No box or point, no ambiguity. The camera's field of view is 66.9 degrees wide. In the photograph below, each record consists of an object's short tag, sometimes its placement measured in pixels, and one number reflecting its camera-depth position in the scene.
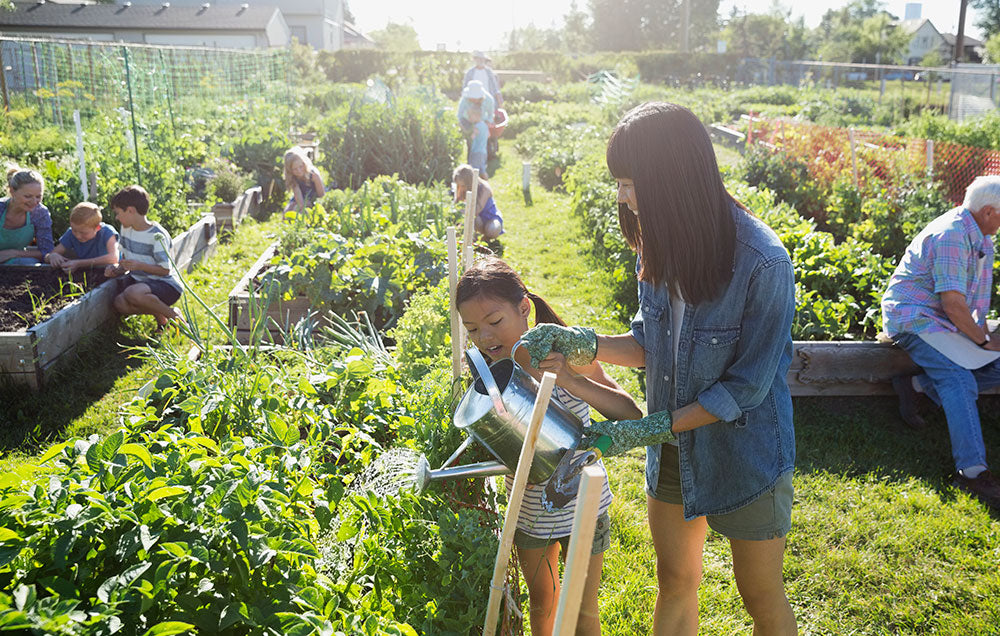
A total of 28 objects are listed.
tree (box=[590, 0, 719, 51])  69.38
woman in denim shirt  1.79
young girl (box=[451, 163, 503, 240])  7.38
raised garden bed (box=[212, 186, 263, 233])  7.94
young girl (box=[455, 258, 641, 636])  2.16
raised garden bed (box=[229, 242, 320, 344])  4.87
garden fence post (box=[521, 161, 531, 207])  10.64
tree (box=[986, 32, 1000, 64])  34.35
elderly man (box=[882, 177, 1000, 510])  3.75
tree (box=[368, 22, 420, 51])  67.05
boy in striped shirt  5.15
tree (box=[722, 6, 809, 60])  62.03
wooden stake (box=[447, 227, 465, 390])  2.66
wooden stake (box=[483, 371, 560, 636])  1.34
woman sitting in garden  5.50
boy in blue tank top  5.27
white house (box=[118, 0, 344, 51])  50.66
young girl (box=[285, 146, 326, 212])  7.35
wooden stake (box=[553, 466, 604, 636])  1.10
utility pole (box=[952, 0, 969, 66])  25.47
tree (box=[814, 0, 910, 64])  48.84
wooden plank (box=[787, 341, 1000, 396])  4.46
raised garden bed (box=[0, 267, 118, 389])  4.30
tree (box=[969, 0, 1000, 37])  57.09
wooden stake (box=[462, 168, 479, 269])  2.88
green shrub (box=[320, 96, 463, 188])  9.94
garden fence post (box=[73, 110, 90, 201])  5.85
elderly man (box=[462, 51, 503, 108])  10.88
